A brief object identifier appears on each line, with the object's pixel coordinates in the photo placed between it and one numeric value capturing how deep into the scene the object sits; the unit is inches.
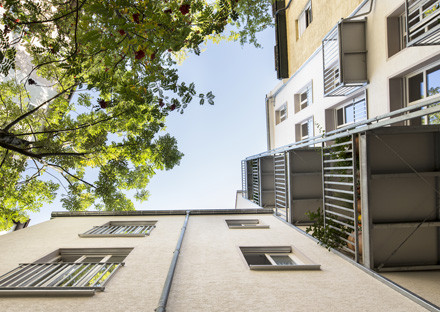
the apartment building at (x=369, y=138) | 183.5
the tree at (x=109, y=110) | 127.6
